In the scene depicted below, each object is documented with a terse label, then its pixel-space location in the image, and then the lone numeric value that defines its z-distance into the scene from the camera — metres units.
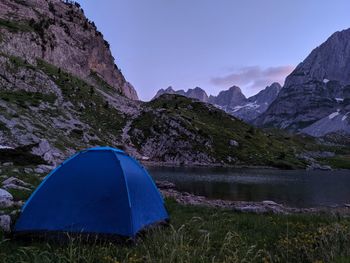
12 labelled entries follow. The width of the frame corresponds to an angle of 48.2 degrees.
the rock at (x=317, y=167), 129.91
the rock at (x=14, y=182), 22.76
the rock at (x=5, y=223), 12.85
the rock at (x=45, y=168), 30.93
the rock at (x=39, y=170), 29.40
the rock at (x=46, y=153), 38.78
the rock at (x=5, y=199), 17.15
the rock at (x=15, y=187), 21.45
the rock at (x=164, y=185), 45.71
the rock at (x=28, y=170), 28.05
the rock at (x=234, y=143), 120.73
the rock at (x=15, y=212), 14.76
